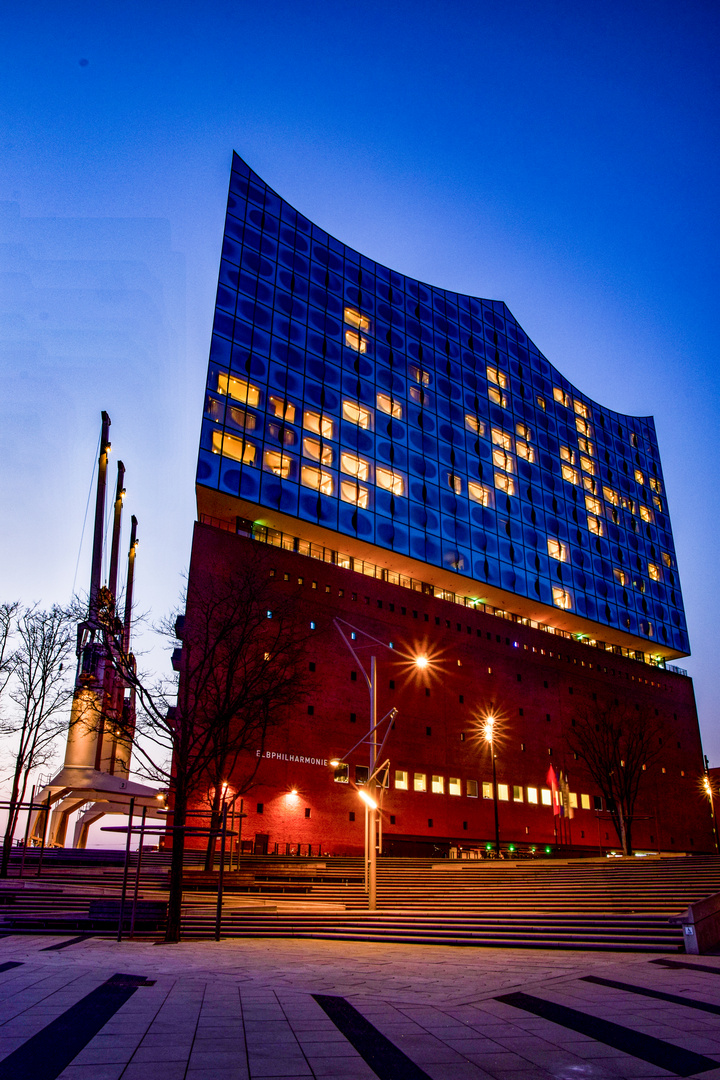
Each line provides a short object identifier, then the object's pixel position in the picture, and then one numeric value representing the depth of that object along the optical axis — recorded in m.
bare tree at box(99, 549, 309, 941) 19.22
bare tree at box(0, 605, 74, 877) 32.56
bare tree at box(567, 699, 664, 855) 48.44
